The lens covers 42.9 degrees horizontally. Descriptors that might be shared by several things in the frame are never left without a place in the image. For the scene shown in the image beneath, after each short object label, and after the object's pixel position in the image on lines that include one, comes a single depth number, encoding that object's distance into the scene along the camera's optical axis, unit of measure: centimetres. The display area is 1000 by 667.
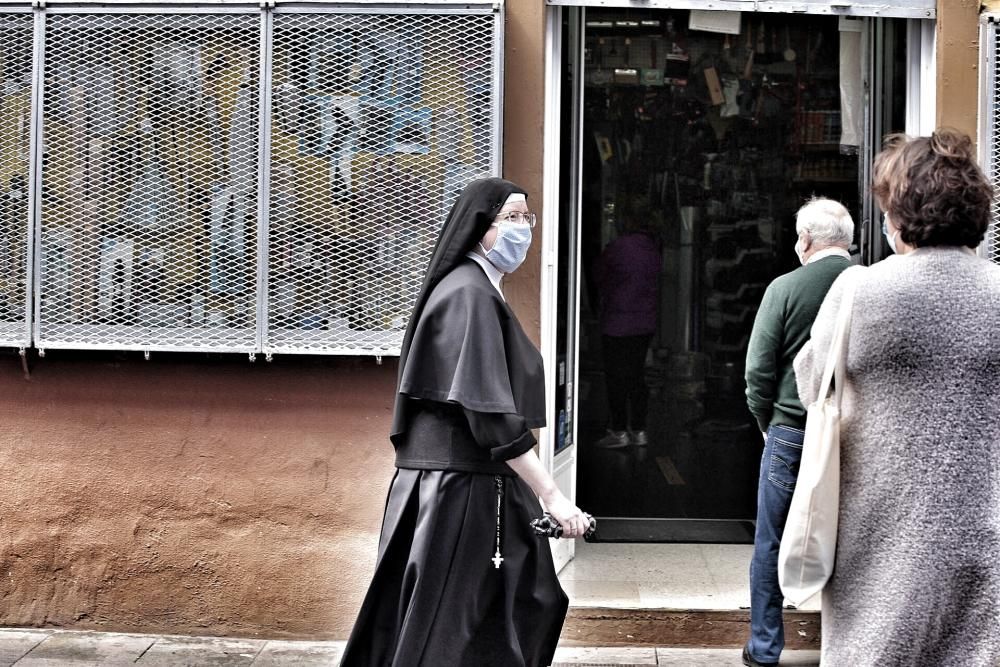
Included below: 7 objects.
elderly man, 492
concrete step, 556
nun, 358
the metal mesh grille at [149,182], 559
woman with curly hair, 266
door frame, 567
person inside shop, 775
